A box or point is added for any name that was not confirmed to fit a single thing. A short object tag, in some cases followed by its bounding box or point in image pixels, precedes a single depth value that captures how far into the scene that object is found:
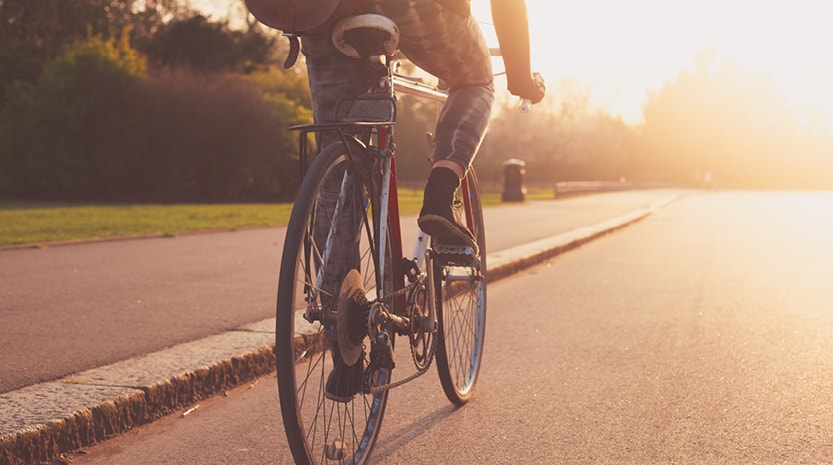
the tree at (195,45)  40.16
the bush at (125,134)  29.28
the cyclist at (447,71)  3.11
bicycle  2.56
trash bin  31.88
